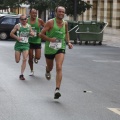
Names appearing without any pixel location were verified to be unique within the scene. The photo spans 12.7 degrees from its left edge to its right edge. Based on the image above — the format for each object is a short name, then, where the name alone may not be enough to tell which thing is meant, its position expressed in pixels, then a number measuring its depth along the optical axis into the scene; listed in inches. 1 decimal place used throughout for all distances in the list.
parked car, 1317.7
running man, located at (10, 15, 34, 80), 520.7
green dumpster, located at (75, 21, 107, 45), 1240.8
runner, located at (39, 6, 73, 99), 399.9
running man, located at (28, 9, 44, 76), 538.0
